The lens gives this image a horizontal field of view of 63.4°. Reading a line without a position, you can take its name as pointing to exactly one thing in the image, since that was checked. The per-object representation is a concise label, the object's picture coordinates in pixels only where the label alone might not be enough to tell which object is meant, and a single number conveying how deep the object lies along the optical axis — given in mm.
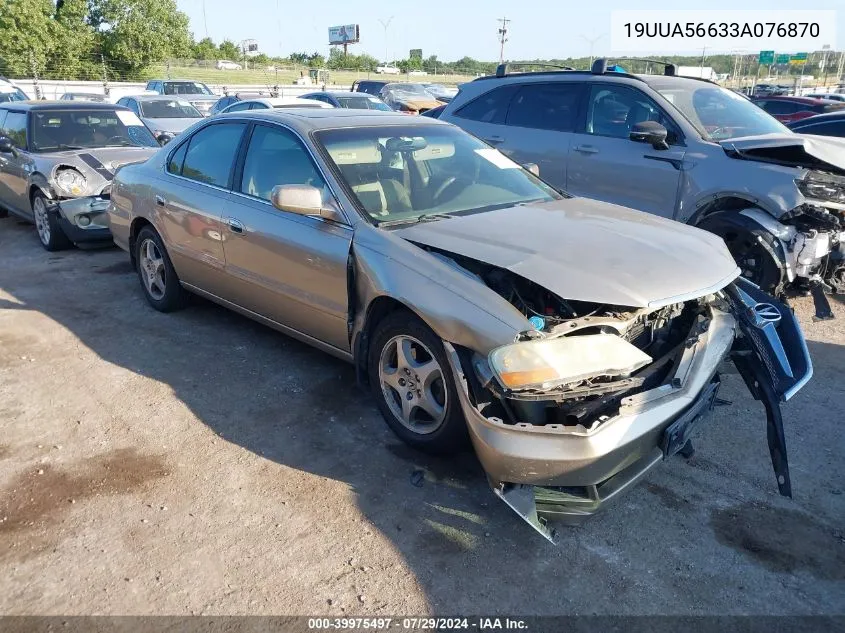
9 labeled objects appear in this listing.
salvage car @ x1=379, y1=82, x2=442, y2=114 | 19645
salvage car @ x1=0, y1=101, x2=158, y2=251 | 7551
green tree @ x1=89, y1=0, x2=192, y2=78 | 44406
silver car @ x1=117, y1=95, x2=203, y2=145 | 14469
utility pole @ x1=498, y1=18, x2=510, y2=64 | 54453
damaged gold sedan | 2742
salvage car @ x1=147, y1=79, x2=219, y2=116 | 23656
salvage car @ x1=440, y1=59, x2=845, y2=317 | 5289
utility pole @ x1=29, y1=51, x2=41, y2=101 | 26719
